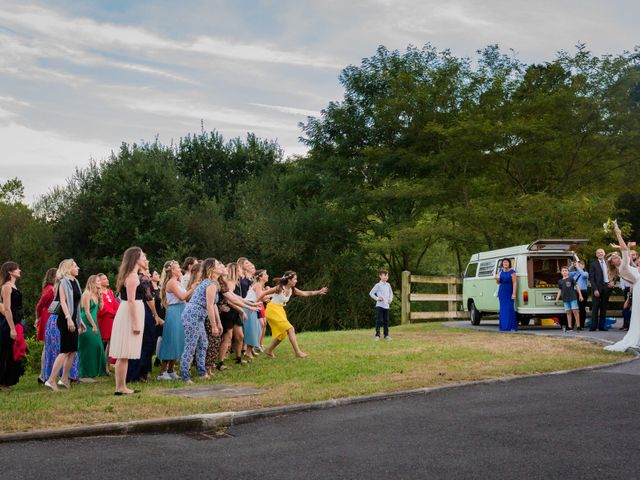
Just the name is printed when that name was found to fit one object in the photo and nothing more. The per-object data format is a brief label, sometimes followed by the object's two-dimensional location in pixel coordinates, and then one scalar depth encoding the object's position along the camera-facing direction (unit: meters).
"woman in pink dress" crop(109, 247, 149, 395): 10.31
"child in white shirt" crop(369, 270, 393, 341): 18.39
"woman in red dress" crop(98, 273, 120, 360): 13.59
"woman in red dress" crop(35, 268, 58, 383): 13.16
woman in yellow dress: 14.41
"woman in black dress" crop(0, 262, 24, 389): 11.59
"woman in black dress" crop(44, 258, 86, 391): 11.25
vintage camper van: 22.12
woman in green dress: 13.02
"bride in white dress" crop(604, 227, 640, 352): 14.77
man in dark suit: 20.53
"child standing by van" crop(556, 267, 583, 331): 20.88
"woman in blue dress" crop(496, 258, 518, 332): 21.81
